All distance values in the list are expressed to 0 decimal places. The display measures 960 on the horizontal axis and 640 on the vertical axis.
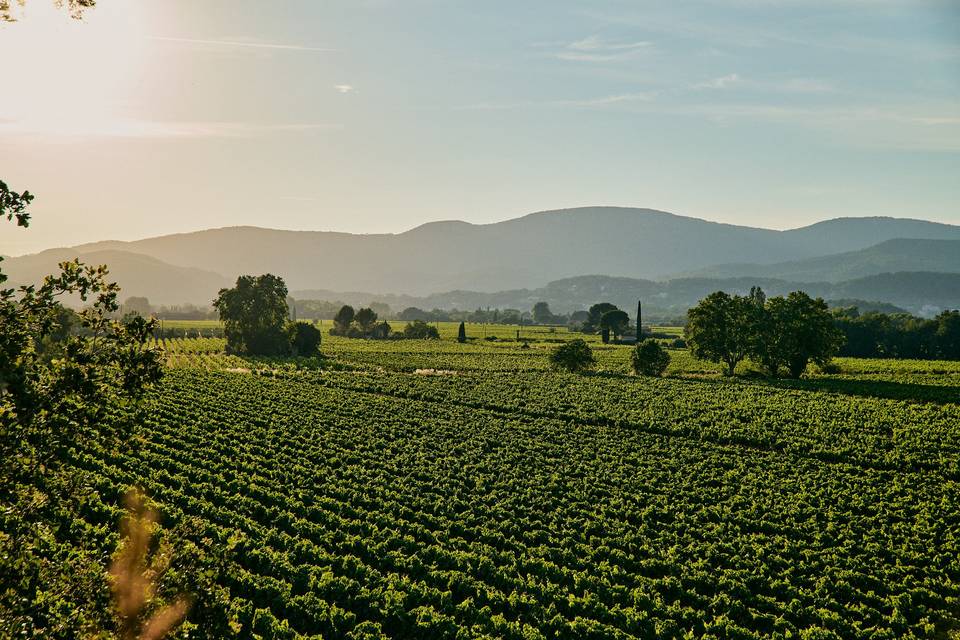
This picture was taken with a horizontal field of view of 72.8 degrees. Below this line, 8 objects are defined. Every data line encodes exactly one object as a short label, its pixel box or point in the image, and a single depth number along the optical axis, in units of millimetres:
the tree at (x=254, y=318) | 98625
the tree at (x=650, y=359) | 79312
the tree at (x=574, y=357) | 81994
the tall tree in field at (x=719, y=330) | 80438
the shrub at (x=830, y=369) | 80950
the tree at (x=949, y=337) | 108625
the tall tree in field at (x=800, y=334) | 74375
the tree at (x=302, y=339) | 101062
